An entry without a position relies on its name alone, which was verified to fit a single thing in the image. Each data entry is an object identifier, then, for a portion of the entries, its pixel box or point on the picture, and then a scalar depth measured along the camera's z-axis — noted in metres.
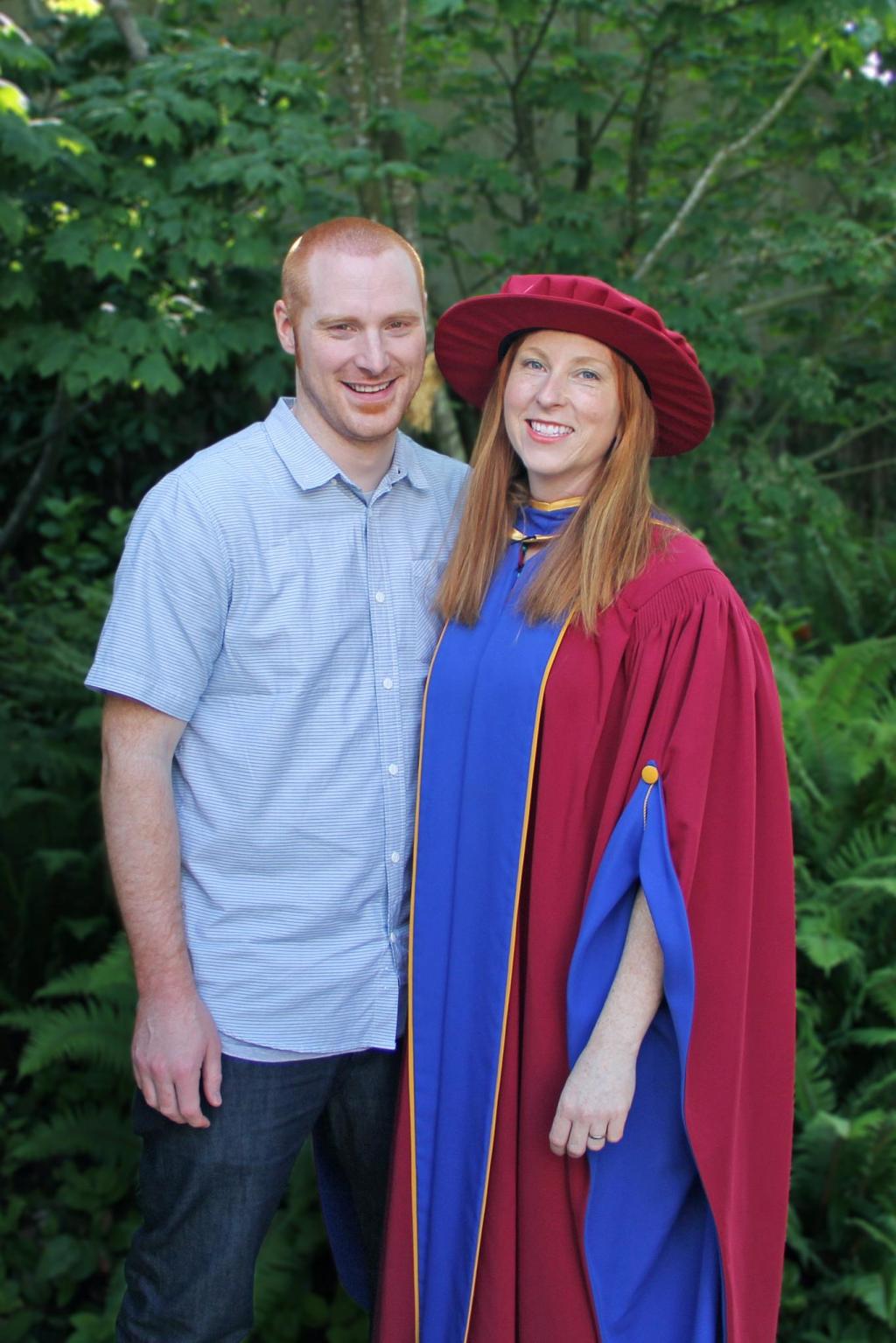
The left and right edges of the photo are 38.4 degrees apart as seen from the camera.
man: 1.84
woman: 1.75
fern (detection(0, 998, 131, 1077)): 3.10
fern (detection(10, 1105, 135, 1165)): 3.12
